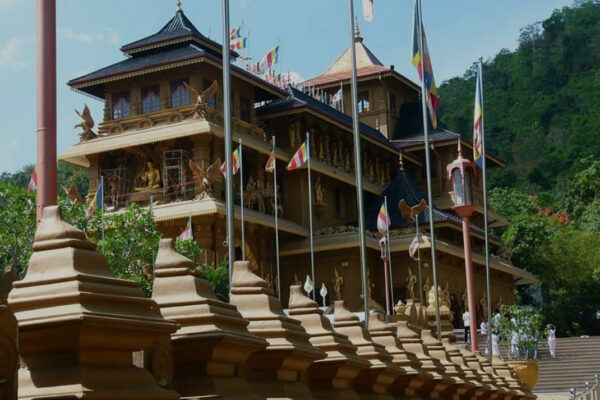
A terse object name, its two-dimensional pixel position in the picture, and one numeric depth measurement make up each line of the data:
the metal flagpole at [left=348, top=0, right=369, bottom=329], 17.82
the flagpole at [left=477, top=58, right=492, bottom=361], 29.33
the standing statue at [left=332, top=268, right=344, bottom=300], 54.62
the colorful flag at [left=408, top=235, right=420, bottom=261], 48.77
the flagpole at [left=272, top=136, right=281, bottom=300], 47.41
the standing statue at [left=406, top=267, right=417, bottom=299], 57.16
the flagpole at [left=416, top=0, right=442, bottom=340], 23.64
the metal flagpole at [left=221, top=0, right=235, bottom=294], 11.62
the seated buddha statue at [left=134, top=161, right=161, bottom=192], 50.78
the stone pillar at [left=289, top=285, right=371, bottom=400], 8.48
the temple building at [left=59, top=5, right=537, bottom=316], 49.56
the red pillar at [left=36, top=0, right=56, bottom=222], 8.07
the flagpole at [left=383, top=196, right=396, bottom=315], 53.81
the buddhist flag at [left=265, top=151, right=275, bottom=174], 42.75
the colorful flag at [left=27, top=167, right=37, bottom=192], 35.52
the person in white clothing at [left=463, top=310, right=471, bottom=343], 49.90
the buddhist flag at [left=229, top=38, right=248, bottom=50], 48.44
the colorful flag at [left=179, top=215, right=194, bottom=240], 41.92
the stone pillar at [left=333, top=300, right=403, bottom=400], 9.70
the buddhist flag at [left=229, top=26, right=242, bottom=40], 50.31
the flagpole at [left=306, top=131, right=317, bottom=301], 43.38
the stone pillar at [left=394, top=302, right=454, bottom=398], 12.38
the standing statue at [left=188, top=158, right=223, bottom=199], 47.03
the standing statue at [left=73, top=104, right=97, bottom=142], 52.41
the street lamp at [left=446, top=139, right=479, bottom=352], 26.34
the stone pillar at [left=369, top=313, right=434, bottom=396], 11.16
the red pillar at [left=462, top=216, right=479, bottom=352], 26.11
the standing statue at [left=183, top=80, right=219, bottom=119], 47.28
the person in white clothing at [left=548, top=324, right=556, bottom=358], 48.38
